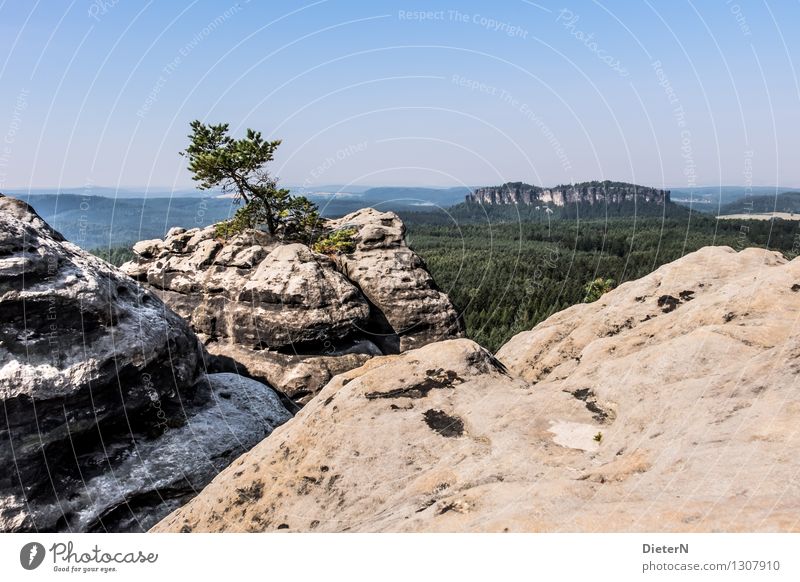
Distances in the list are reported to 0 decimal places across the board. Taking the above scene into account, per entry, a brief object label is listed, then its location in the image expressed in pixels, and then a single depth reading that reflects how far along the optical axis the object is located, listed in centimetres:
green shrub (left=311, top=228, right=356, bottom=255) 3488
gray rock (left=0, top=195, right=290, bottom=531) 1825
